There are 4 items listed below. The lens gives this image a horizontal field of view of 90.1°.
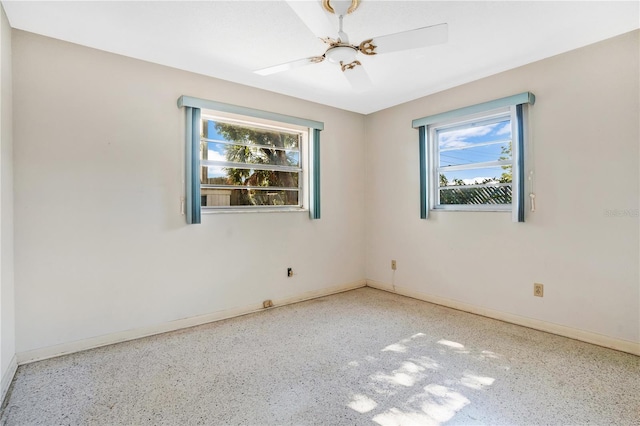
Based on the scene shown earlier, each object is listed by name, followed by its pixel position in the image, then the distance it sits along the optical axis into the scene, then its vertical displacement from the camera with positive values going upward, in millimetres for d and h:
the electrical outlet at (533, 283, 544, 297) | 2832 -723
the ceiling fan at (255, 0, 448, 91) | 1739 +994
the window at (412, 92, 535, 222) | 2906 +545
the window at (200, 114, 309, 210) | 3205 +514
